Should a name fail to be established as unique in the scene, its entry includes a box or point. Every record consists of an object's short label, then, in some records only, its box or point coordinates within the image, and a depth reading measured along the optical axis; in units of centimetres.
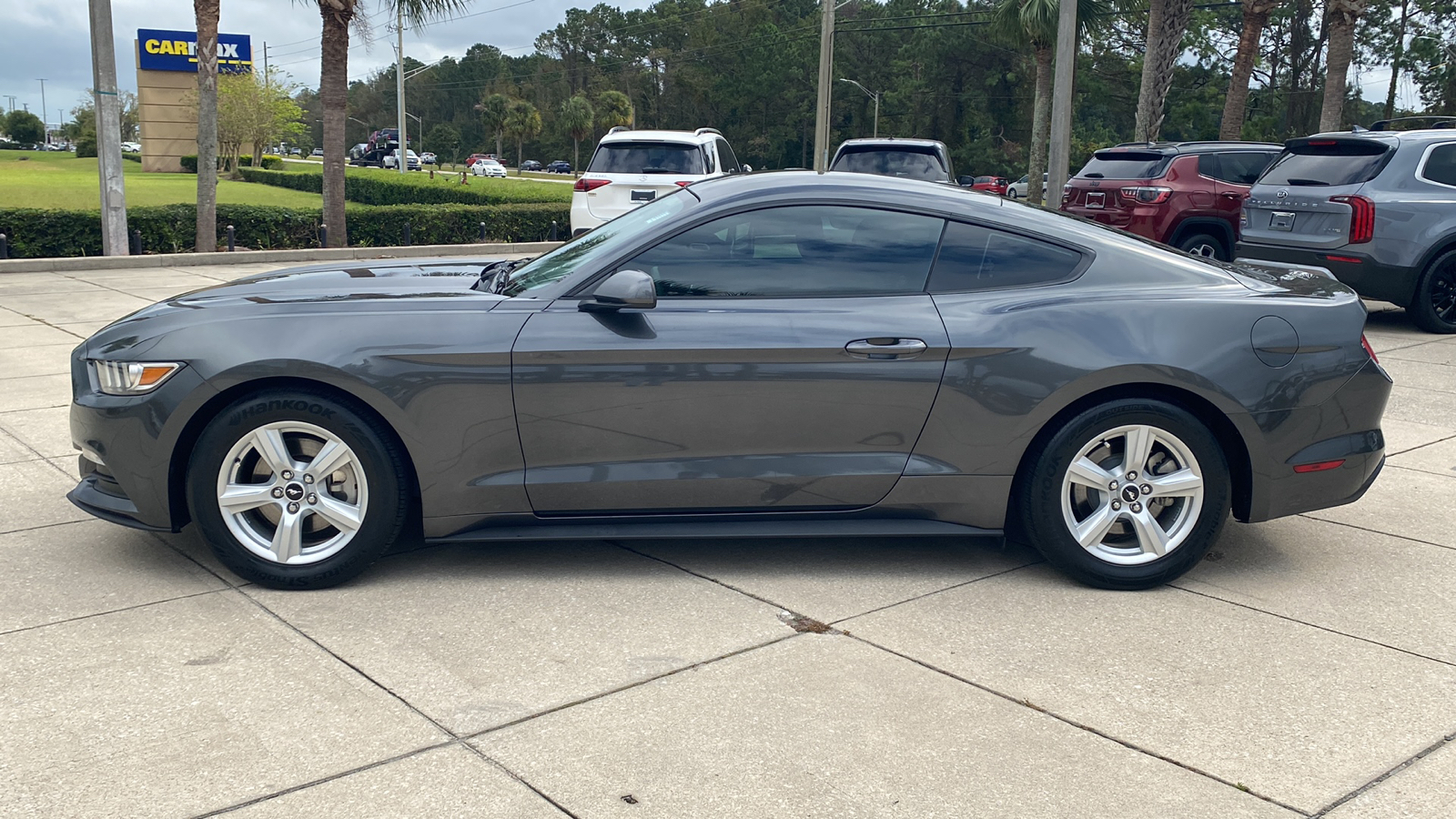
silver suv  1031
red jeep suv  1308
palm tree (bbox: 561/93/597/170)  8681
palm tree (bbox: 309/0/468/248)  1958
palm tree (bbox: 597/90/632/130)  8719
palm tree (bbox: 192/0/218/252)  1744
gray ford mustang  412
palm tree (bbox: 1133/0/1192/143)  2503
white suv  1381
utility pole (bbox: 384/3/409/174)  5481
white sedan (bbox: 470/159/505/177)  7944
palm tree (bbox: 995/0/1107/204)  3159
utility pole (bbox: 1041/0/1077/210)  1744
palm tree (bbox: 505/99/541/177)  9569
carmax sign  6556
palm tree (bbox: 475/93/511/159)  9569
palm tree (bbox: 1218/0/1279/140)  2344
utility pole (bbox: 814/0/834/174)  2685
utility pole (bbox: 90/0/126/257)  1605
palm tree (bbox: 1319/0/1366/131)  2053
